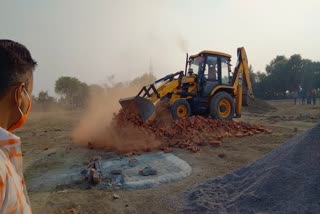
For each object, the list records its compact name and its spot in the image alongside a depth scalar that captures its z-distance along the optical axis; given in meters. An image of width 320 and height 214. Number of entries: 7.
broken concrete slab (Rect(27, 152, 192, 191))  4.12
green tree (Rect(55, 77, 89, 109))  36.38
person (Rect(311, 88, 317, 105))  21.07
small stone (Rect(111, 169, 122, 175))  4.48
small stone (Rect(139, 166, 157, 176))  4.43
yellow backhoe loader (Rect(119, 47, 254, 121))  7.77
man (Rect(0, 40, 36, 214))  0.89
